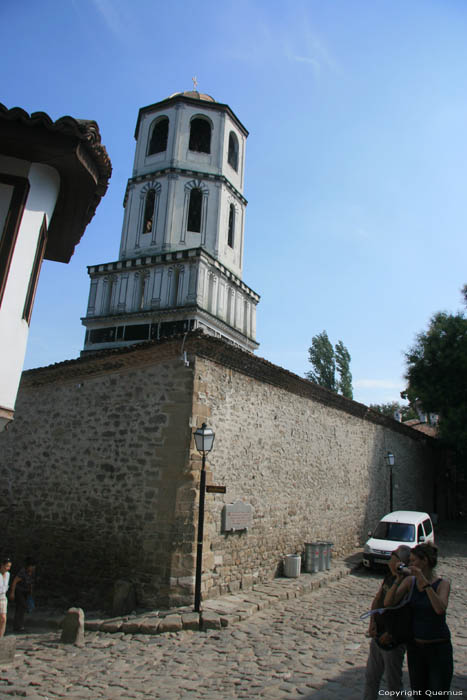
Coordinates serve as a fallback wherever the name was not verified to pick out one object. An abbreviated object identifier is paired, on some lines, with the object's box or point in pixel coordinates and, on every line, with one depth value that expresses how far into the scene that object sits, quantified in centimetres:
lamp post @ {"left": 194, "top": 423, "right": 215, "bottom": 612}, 789
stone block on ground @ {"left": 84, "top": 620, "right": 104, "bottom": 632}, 745
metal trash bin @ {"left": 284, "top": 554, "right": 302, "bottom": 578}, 1078
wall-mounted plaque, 912
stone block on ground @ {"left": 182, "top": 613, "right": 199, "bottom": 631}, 720
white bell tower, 2172
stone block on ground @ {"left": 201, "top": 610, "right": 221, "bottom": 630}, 727
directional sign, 828
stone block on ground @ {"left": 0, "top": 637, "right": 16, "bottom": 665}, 612
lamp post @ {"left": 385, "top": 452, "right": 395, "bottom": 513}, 1644
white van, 1207
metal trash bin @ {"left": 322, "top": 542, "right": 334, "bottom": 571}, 1177
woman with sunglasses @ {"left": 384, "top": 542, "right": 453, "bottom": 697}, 344
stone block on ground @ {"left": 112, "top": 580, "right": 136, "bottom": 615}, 805
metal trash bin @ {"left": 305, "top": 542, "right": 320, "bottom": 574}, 1140
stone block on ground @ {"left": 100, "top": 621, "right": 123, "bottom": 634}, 727
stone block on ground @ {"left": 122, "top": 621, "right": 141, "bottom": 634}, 718
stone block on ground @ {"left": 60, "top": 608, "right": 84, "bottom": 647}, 685
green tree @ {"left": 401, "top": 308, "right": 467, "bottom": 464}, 2134
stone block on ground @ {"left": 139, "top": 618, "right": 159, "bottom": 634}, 711
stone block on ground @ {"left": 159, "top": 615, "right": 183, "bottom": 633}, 711
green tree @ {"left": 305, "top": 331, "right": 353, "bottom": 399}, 3068
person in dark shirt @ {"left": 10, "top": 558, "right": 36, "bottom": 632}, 803
